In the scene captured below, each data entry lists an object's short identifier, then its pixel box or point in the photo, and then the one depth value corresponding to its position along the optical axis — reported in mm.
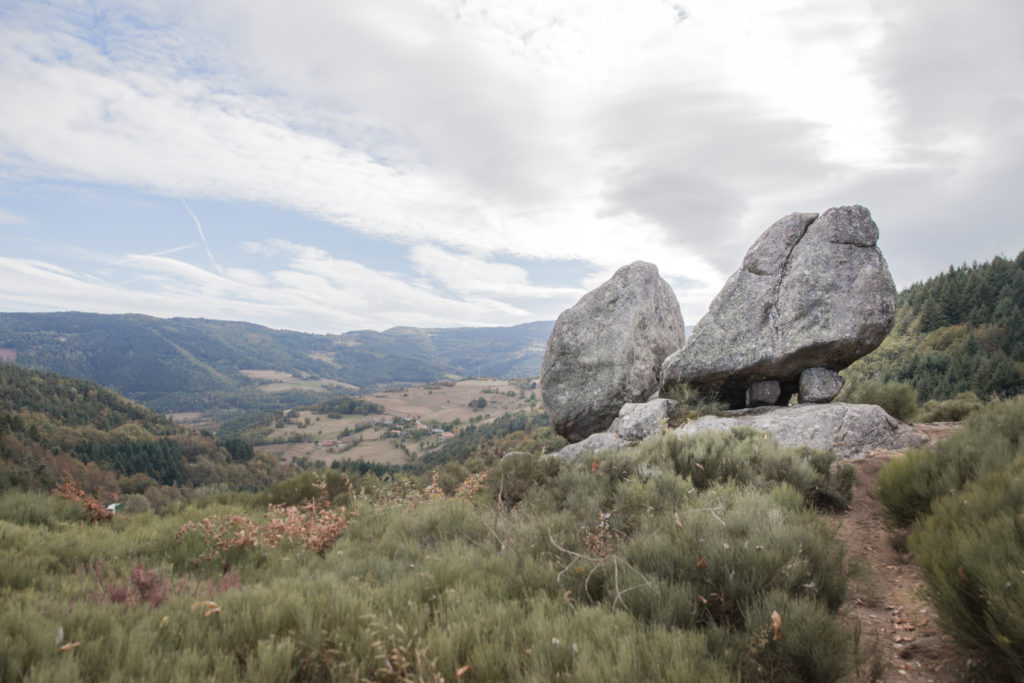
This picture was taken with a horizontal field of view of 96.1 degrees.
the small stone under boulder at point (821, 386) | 12164
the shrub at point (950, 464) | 5141
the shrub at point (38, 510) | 6461
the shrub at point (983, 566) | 2746
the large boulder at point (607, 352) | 16016
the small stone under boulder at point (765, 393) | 13148
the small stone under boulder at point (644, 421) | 12330
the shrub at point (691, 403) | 12781
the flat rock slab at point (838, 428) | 9812
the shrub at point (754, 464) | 7047
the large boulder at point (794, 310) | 11711
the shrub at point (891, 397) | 13312
